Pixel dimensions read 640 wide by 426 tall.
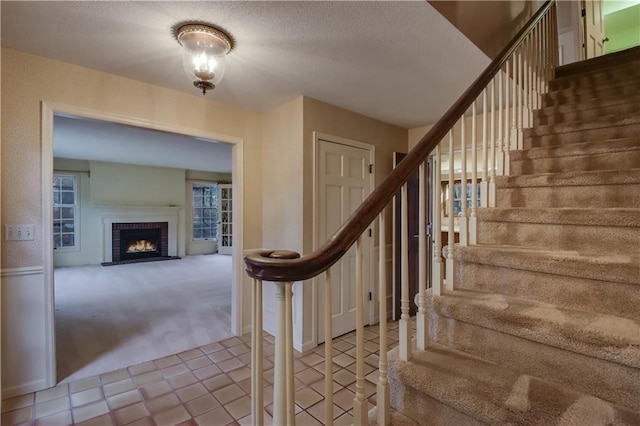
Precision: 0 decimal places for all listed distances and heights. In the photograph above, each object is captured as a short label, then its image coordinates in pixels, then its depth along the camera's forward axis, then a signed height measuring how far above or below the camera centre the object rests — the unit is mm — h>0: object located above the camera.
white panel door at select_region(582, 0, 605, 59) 3824 +2429
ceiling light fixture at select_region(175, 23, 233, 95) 1720 +998
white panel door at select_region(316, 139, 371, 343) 2875 +83
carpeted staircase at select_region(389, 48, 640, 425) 974 -398
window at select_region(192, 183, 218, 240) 8234 +77
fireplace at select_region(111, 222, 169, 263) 6918 -658
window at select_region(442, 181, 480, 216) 5729 +308
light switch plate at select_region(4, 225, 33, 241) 1959 -117
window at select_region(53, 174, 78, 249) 6391 +76
